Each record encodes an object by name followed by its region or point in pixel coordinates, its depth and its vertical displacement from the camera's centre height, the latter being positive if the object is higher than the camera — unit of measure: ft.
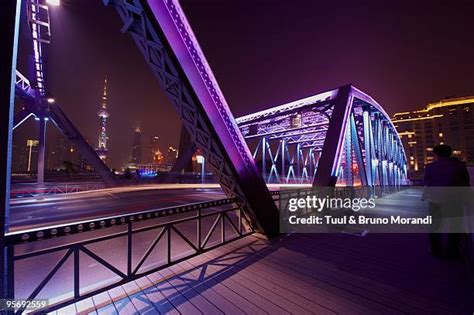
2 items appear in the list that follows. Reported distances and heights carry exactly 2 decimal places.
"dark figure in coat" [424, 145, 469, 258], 14.93 -2.02
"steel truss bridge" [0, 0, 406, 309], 7.86 +3.02
